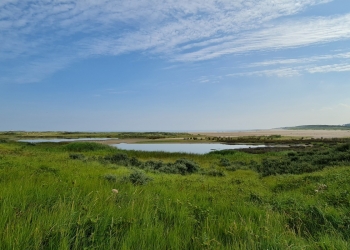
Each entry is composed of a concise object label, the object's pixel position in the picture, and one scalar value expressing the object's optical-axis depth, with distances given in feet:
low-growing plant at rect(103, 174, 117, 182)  29.91
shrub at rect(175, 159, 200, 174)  64.08
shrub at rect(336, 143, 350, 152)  80.30
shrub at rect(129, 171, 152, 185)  31.44
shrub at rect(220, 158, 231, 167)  87.34
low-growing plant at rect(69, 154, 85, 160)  71.85
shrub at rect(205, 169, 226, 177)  59.47
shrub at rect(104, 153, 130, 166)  71.52
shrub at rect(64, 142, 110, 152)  131.85
